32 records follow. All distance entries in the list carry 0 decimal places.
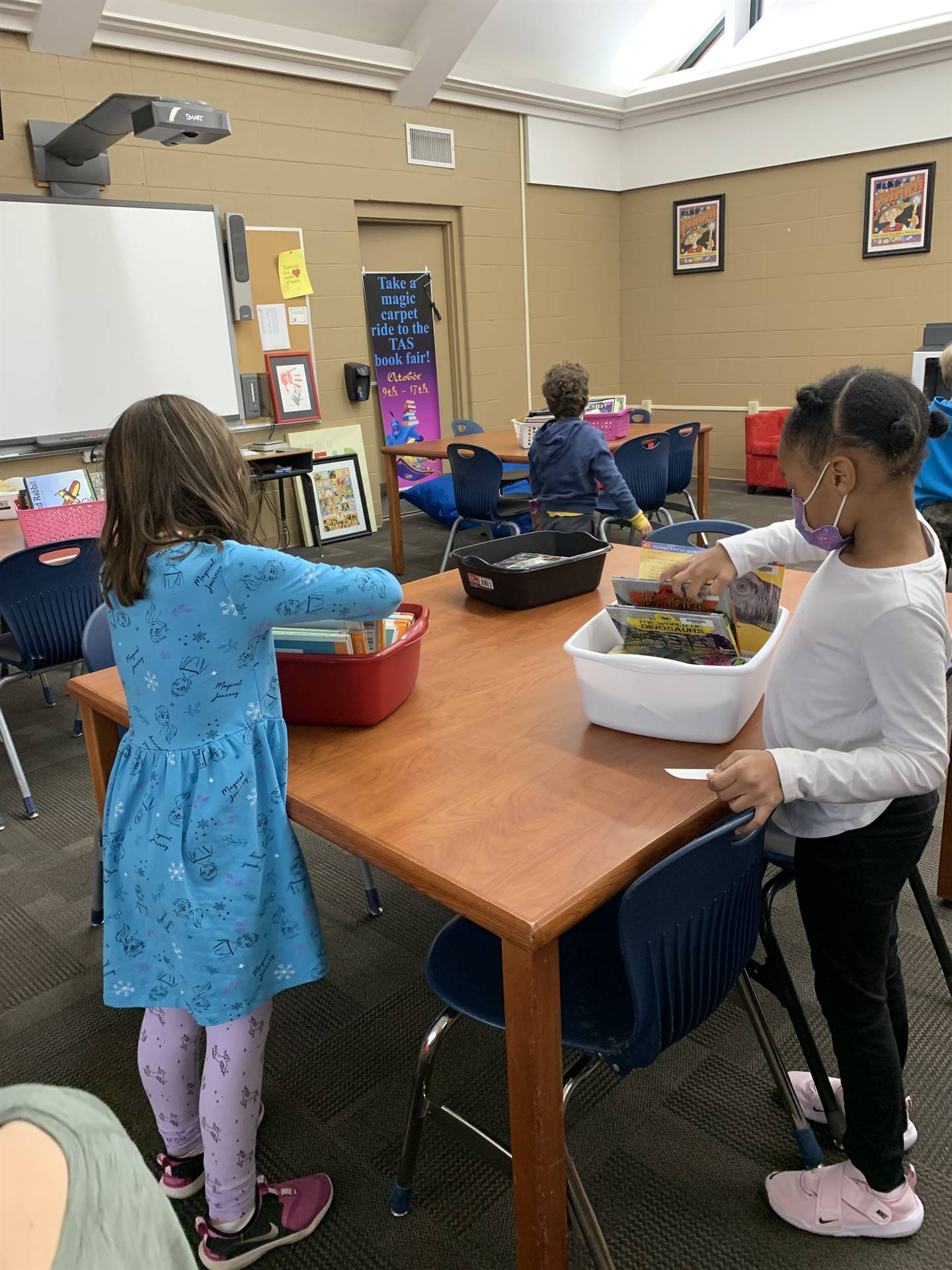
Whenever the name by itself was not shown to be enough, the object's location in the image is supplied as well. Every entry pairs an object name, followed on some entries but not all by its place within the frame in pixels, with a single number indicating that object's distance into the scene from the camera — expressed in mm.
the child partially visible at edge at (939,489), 3203
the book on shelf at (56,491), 4348
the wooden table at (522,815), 1011
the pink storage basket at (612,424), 4844
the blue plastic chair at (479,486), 4277
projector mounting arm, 3875
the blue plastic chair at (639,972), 1060
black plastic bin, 1926
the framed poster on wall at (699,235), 7137
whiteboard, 4543
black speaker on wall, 5234
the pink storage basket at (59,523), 2971
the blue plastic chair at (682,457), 4777
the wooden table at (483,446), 4611
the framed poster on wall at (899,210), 6176
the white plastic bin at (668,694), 1260
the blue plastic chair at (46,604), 2584
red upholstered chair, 6664
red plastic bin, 1381
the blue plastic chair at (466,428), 5504
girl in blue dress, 1186
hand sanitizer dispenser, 5996
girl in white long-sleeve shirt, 1073
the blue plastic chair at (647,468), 4441
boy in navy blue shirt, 3701
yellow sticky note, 5535
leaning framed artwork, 5996
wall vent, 6027
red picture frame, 5609
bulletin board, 5414
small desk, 5152
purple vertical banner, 6297
